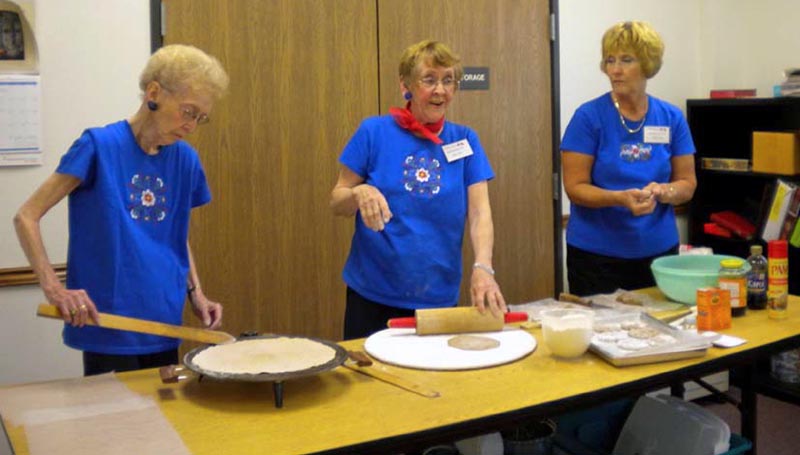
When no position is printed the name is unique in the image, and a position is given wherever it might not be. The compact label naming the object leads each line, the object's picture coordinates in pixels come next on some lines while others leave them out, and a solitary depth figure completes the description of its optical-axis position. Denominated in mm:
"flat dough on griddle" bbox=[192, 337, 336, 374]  1664
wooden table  1462
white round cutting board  1822
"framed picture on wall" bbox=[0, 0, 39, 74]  2758
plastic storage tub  2182
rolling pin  1997
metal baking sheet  1835
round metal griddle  1593
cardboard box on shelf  3641
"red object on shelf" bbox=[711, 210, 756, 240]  3984
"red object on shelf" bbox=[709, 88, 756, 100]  4027
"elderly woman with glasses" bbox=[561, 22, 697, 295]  2621
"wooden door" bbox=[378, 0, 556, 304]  3631
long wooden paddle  1765
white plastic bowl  1852
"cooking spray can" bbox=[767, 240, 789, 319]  2172
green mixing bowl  2305
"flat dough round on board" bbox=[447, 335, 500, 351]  1921
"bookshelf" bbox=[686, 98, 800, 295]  4109
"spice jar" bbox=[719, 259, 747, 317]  2176
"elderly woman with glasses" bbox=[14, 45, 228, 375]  1938
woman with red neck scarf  2217
